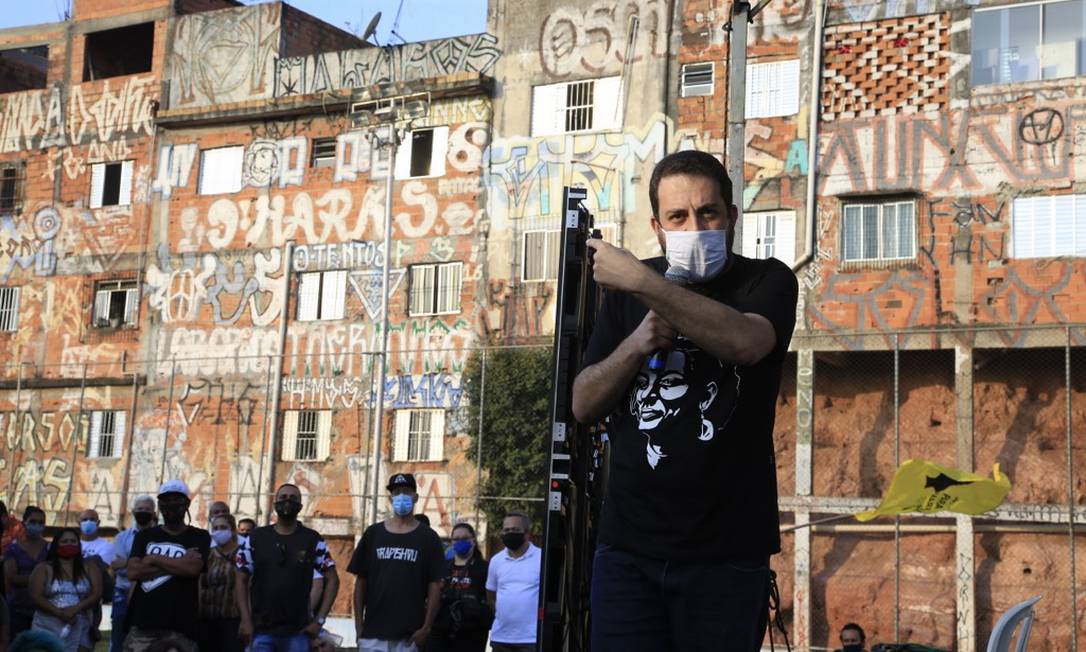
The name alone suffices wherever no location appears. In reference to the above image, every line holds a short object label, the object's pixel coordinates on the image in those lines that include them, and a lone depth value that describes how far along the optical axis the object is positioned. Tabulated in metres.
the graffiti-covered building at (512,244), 32.34
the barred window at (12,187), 46.41
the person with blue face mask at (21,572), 15.51
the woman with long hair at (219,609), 14.06
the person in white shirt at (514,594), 14.93
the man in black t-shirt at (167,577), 12.90
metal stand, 5.55
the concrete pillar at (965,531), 30.38
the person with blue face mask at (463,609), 14.94
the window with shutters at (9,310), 45.47
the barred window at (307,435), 39.31
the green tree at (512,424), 35.59
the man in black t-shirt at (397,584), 13.88
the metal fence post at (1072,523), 27.39
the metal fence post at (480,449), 33.66
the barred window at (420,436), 38.00
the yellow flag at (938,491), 21.12
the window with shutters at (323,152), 41.56
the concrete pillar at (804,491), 32.06
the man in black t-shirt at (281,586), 13.81
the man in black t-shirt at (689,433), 4.06
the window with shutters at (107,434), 42.50
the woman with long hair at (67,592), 15.30
